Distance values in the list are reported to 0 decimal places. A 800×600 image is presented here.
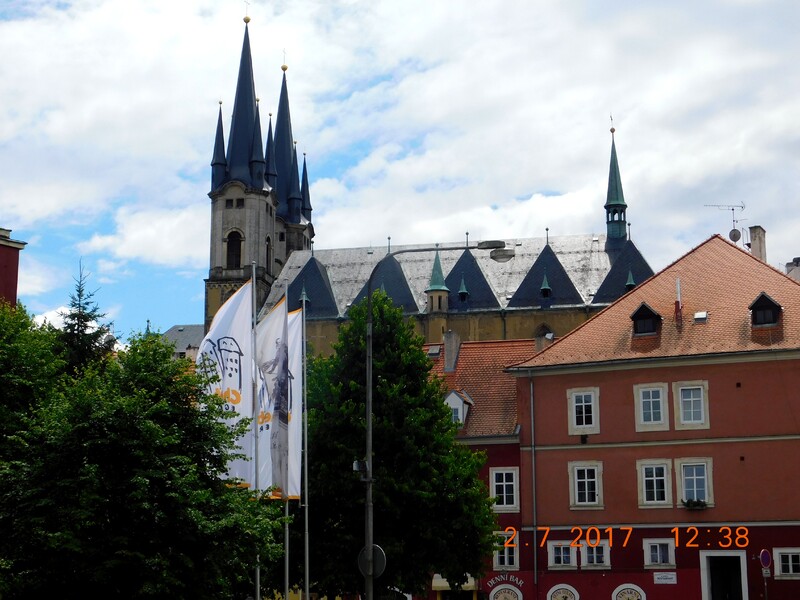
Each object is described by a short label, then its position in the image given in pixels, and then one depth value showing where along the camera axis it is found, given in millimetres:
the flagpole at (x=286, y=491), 32938
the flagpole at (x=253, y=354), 31281
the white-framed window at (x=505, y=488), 50406
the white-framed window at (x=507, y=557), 49719
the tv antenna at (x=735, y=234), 62969
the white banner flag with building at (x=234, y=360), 30812
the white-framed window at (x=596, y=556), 47844
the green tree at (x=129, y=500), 27594
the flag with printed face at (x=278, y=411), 32219
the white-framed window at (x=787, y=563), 44188
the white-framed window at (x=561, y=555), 48500
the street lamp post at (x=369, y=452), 27188
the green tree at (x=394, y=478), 40344
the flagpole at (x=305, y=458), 34588
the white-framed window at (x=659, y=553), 46656
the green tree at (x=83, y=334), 46562
